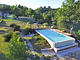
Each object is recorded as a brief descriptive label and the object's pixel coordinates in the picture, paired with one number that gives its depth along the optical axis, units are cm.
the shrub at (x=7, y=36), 1191
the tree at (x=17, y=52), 600
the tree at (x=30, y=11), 3861
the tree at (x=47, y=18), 3347
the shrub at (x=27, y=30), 1642
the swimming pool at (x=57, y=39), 994
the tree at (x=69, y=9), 1595
